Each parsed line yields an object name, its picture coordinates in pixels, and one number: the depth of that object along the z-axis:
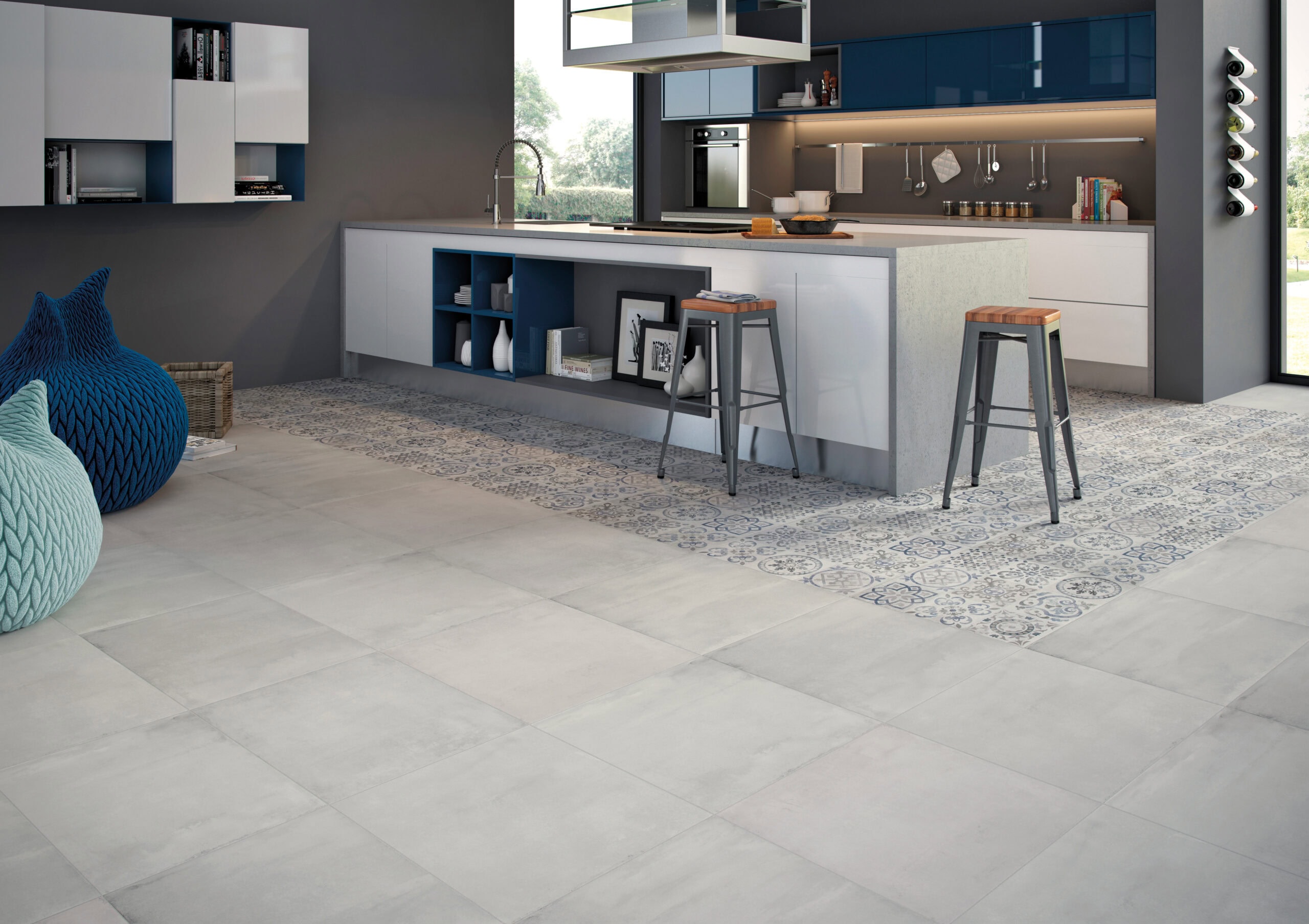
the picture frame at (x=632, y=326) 5.68
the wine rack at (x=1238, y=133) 6.13
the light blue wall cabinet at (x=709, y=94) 8.75
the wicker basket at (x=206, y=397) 5.39
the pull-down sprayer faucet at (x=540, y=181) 6.44
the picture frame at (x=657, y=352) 5.60
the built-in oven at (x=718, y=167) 8.94
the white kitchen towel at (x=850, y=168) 8.62
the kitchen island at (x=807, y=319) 4.42
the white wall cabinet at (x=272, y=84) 6.40
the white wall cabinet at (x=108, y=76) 5.74
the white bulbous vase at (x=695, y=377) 5.25
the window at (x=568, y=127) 8.58
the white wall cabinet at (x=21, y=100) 5.55
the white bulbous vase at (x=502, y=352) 6.15
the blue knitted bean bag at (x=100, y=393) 4.09
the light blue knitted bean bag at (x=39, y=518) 2.91
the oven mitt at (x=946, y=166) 8.12
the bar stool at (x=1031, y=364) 4.03
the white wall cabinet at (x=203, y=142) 6.16
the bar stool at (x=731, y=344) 4.45
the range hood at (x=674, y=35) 5.55
